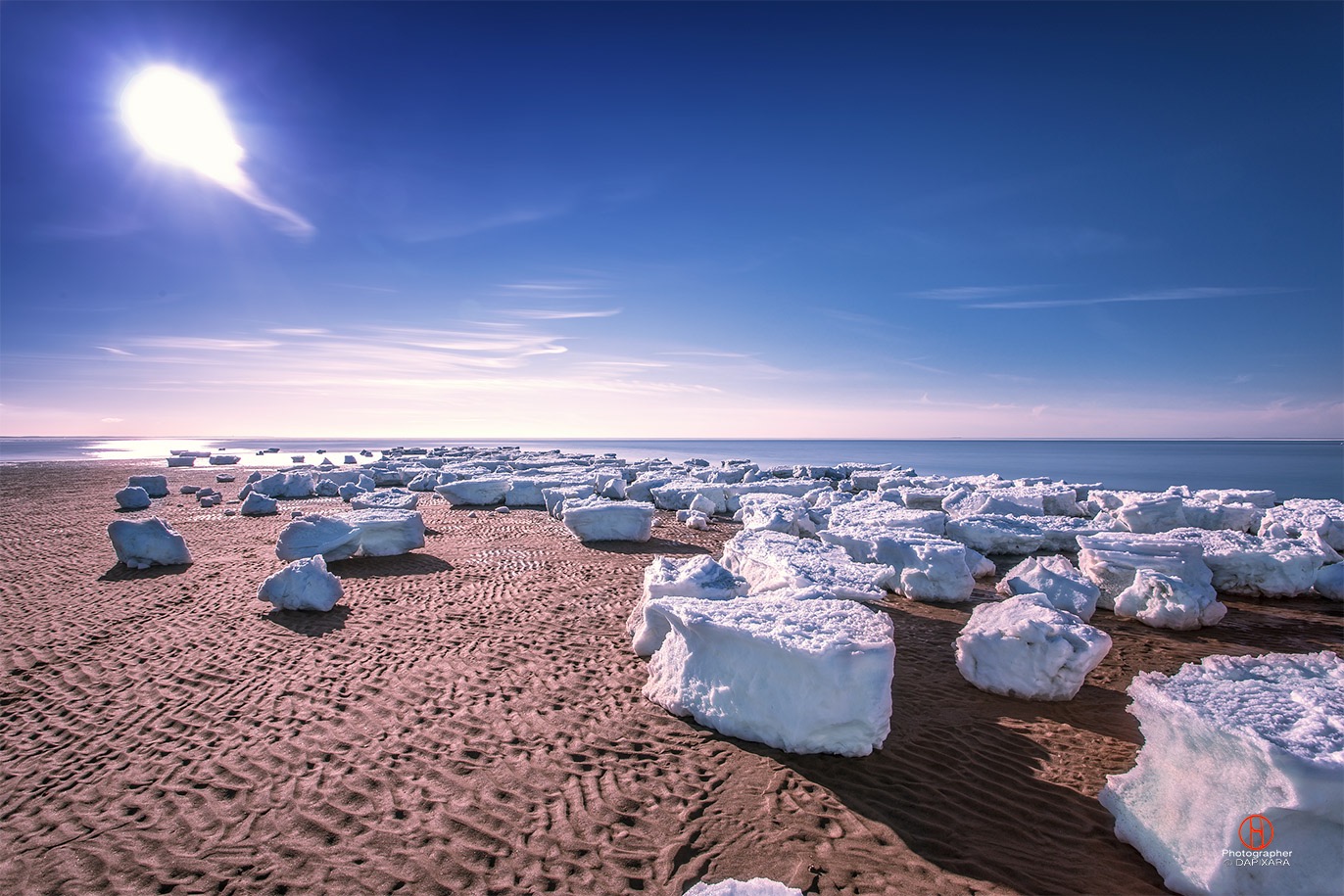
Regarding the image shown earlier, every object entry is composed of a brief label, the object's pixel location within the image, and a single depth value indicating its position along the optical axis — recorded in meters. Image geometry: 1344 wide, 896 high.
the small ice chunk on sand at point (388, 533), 11.38
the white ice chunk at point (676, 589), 6.54
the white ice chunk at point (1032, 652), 5.55
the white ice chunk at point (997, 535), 12.44
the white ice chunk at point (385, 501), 17.08
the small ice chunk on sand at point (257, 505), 17.81
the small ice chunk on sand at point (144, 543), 10.25
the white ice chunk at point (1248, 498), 16.03
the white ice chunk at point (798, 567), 6.64
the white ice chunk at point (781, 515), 13.13
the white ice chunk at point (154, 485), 23.09
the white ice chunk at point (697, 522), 16.30
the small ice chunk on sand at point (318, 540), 10.62
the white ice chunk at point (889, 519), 11.56
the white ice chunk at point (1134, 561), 8.61
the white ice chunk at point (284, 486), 23.09
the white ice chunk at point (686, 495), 19.34
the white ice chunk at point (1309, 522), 11.61
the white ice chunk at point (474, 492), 19.61
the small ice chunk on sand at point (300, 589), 8.12
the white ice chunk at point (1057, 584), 7.47
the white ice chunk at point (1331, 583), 9.05
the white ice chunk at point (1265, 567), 9.20
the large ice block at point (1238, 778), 2.88
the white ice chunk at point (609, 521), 13.02
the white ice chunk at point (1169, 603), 7.83
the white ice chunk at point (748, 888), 2.56
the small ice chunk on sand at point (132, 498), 18.66
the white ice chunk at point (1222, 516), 12.82
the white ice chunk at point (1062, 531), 12.57
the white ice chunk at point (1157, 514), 12.85
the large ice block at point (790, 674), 4.50
